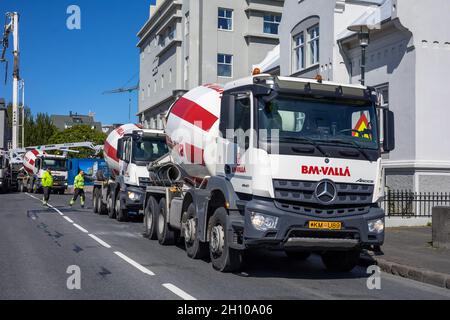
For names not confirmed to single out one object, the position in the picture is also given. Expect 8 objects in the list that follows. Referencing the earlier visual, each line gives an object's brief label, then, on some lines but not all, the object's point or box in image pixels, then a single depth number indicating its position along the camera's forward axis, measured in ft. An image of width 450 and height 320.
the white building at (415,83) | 64.39
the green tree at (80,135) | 233.55
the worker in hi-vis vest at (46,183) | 85.71
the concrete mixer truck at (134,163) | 61.72
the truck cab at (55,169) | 142.10
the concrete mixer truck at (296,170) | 29.30
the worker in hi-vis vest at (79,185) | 88.69
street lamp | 49.62
